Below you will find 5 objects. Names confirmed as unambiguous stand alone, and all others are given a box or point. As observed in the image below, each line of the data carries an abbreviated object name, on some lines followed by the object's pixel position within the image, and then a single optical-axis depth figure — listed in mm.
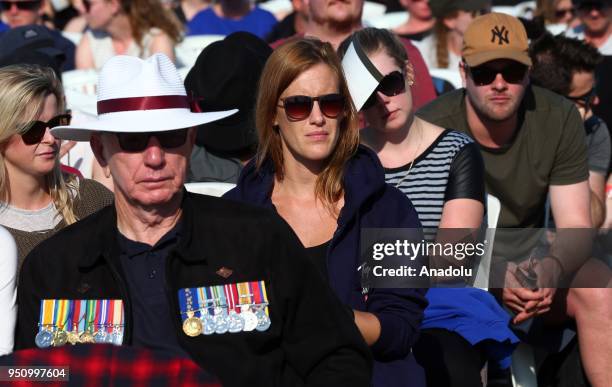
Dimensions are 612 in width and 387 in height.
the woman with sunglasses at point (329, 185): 7855
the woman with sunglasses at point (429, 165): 9336
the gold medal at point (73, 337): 6441
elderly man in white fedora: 6305
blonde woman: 8648
